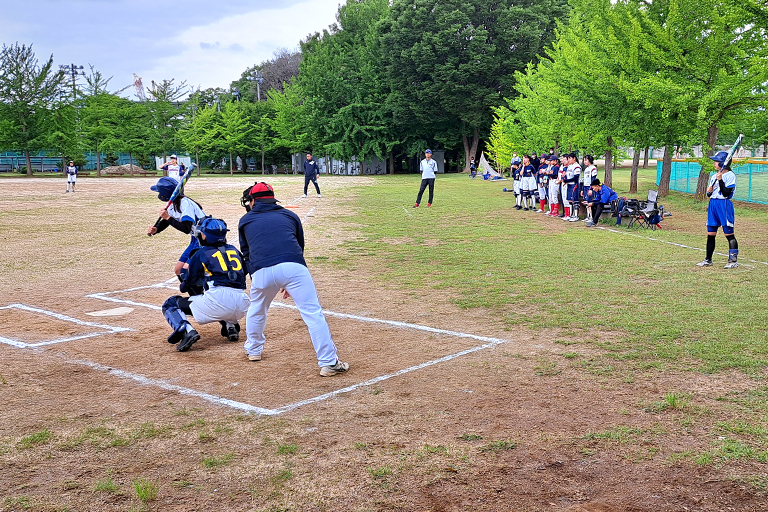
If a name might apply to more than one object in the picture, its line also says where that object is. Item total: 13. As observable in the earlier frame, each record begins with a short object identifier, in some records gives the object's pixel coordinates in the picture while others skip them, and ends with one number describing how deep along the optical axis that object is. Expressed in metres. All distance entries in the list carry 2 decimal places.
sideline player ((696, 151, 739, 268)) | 11.82
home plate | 9.27
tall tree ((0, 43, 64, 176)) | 63.88
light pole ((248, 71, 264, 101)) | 84.12
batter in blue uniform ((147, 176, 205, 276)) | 8.34
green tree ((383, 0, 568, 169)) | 56.12
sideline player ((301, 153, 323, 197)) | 31.28
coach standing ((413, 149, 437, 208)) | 25.16
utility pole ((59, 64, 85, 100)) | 69.81
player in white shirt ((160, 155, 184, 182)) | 28.92
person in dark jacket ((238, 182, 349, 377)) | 6.49
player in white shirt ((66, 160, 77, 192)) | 36.35
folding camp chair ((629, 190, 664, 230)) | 18.38
